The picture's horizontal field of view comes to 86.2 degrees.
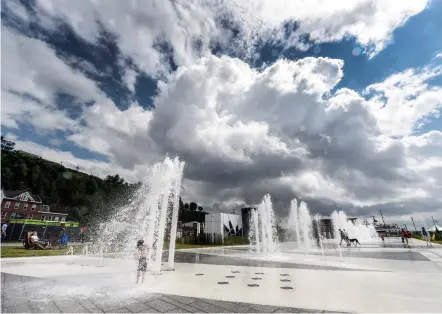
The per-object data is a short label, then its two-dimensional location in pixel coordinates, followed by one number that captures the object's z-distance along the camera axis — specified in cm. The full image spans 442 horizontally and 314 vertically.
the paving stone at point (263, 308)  606
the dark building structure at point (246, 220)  8054
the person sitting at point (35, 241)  2285
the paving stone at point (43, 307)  597
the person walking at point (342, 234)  3354
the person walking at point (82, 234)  3890
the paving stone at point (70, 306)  604
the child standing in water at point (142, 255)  934
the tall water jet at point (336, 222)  4989
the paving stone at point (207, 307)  609
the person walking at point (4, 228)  3317
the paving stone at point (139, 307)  607
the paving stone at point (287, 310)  597
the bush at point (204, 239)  4240
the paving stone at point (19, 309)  586
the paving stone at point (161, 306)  623
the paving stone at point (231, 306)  612
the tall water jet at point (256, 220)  3156
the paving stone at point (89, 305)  607
